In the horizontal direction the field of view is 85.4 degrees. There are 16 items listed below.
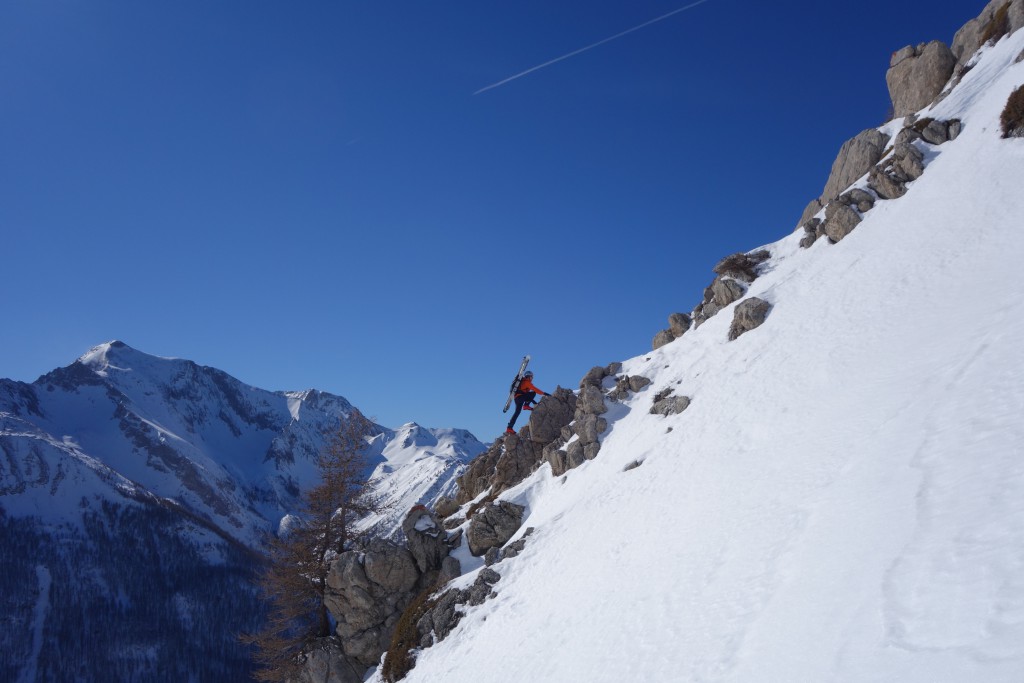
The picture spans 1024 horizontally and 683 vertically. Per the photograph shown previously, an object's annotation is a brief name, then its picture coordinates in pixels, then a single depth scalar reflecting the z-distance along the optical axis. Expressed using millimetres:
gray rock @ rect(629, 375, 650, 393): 37219
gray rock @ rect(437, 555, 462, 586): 29281
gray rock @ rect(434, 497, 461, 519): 43962
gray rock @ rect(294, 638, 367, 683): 28047
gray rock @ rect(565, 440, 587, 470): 33938
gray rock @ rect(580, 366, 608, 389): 41044
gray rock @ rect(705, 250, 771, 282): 38766
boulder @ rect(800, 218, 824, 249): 36969
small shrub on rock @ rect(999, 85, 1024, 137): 26109
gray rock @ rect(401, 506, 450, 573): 30641
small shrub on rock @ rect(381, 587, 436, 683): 24438
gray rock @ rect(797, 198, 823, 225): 43281
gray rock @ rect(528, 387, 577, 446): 41344
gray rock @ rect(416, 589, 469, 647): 24234
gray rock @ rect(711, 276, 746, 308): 37416
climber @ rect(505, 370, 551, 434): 41188
